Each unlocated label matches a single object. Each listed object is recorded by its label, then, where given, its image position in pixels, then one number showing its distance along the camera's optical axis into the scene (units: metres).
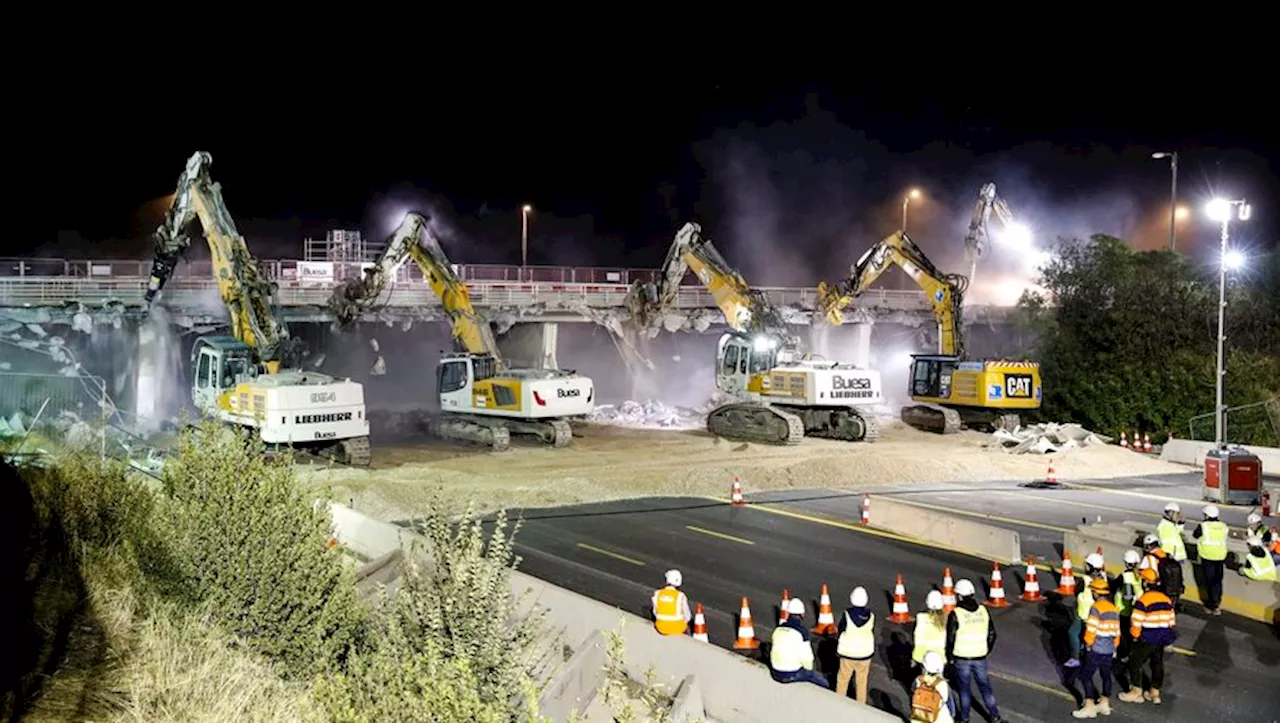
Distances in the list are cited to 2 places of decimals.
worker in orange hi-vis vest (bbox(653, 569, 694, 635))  11.55
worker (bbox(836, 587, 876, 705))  10.41
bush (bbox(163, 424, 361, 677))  10.95
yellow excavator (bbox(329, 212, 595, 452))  29.11
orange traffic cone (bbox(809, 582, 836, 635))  12.66
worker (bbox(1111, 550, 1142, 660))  11.55
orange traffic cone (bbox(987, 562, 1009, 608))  14.38
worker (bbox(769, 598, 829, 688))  9.80
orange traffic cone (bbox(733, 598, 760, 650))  12.23
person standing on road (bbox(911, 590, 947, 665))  10.24
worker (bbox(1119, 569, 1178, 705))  10.80
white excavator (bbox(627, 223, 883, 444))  31.11
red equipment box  21.66
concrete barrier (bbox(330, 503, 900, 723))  9.45
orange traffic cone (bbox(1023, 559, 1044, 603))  14.64
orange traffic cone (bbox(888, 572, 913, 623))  13.60
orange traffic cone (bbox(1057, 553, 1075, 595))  14.92
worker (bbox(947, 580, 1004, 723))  10.06
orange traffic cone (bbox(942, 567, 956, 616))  13.55
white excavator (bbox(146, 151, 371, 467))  24.22
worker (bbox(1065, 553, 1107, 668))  11.12
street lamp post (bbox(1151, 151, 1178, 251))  26.30
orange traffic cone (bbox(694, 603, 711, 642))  12.20
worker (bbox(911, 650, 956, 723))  8.80
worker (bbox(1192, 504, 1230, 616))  13.84
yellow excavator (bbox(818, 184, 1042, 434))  33.56
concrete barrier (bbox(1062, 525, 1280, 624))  13.65
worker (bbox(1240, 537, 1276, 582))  13.87
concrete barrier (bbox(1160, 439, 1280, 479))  27.45
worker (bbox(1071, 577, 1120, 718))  10.54
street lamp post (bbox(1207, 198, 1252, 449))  22.16
